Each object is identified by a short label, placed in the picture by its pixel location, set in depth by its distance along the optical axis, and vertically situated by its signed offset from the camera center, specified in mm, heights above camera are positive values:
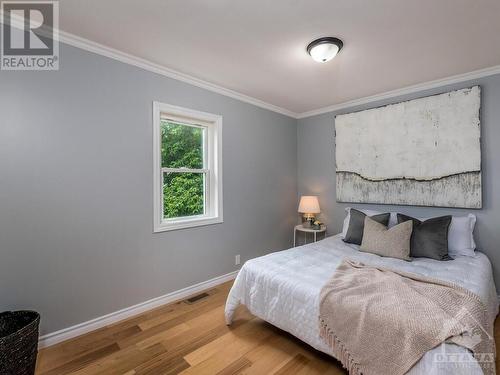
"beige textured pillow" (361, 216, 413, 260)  2439 -525
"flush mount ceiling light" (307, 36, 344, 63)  2037 +1199
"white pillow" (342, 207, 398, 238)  2965 -363
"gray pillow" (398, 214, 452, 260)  2395 -502
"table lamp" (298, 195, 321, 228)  3703 -247
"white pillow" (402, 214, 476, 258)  2500 -493
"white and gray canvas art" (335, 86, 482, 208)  2668 +448
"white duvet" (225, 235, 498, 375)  1761 -712
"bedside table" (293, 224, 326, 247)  3632 -601
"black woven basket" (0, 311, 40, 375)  1412 -909
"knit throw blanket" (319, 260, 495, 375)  1261 -748
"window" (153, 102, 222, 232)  2609 +270
